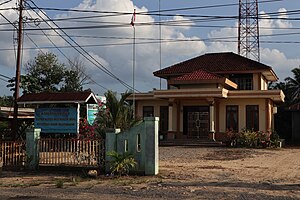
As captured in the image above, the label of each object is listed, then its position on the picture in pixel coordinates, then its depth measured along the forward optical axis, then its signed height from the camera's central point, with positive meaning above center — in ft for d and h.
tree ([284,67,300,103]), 141.28 +13.37
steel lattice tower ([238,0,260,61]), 108.69 +25.18
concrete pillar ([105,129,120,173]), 47.42 -1.81
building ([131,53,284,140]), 97.09 +5.74
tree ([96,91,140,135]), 49.98 +0.91
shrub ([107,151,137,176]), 45.44 -4.15
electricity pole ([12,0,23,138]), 66.44 +6.10
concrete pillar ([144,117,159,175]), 46.19 -2.40
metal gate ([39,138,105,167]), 48.65 -3.30
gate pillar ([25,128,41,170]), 50.34 -3.00
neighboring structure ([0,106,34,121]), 73.77 +1.62
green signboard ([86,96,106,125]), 69.62 +2.22
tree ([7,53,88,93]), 152.97 +17.61
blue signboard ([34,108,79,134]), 63.77 +0.52
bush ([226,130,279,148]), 91.25 -3.18
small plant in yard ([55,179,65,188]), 39.70 -5.67
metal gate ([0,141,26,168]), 51.44 -3.69
